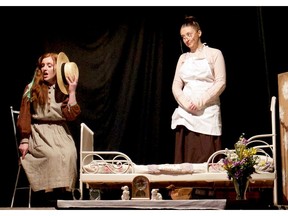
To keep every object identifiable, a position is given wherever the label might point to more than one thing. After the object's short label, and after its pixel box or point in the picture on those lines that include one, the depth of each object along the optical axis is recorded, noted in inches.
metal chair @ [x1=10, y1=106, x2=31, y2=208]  260.1
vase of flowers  222.7
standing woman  253.1
